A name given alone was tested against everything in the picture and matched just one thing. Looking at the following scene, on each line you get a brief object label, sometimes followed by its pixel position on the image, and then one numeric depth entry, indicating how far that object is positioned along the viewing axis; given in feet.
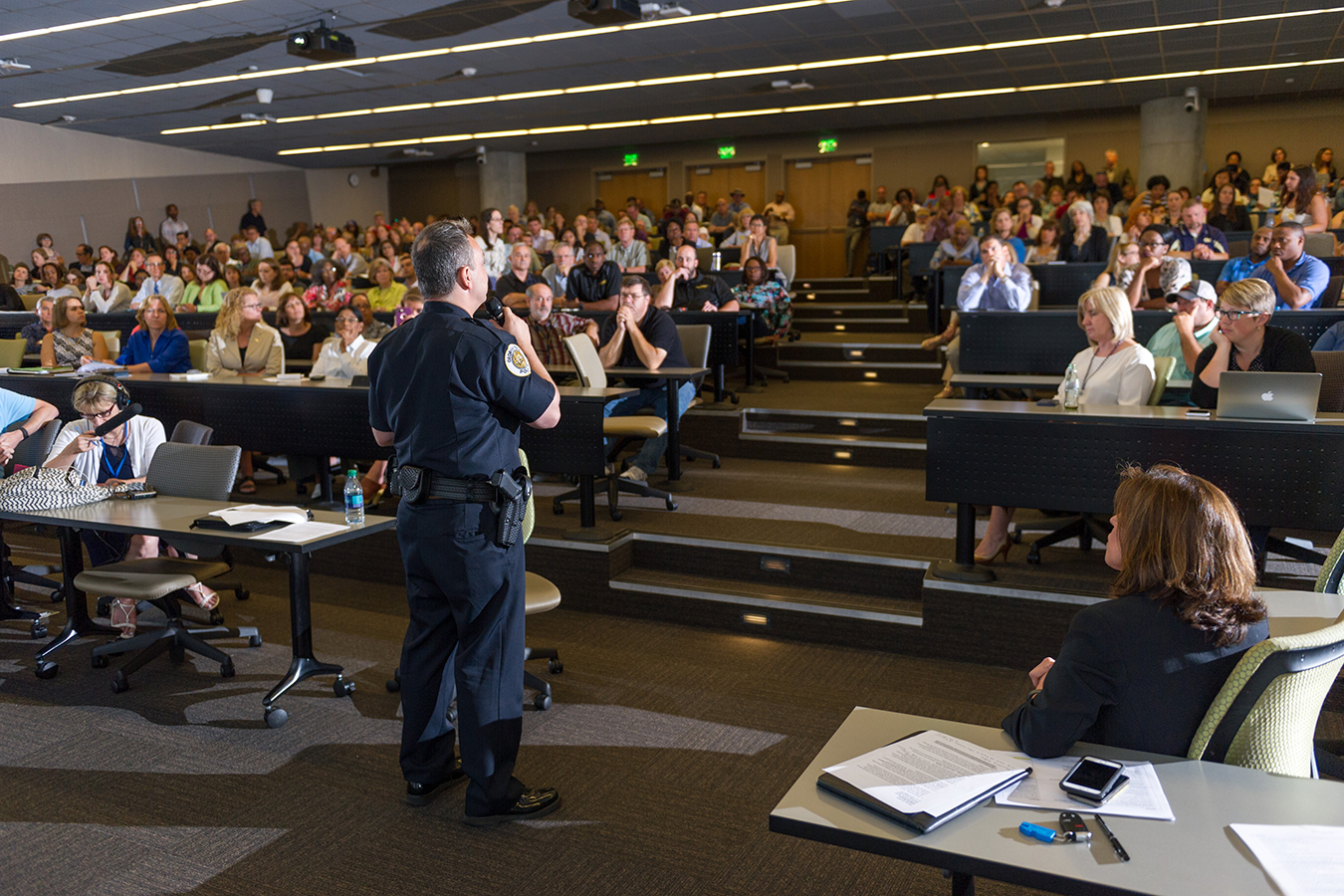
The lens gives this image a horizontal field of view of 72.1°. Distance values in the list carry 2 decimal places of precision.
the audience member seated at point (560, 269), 27.32
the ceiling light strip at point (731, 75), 33.99
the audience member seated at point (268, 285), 28.43
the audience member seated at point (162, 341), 20.44
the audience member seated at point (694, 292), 23.59
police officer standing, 7.90
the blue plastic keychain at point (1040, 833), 4.33
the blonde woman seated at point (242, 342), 19.49
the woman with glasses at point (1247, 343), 11.97
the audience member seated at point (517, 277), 24.41
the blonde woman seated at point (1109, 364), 12.59
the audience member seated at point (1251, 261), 19.26
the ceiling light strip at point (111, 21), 25.81
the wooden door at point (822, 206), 52.01
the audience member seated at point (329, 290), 26.78
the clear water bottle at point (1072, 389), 11.96
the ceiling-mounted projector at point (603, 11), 23.82
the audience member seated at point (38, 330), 25.21
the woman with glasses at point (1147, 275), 18.53
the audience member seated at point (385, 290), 25.21
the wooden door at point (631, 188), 57.11
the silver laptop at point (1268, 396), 10.28
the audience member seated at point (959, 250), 27.37
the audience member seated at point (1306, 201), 23.91
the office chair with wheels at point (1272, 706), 4.83
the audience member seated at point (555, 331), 19.48
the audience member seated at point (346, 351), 18.67
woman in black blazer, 5.06
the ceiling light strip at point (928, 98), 36.65
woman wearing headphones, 12.85
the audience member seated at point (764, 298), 25.34
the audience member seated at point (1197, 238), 22.47
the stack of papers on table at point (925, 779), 4.51
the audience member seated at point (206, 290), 29.37
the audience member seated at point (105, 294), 31.40
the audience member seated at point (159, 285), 30.61
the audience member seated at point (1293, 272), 17.41
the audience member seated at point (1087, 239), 24.44
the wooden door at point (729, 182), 54.29
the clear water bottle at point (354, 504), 11.02
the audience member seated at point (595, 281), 23.17
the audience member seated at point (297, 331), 22.80
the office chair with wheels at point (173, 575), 11.43
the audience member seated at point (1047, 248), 25.63
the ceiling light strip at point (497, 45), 27.12
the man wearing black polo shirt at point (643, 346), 17.78
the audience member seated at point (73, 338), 22.40
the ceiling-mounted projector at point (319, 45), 26.63
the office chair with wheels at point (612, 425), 16.02
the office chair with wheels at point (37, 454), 15.53
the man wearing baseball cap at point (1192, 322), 14.15
